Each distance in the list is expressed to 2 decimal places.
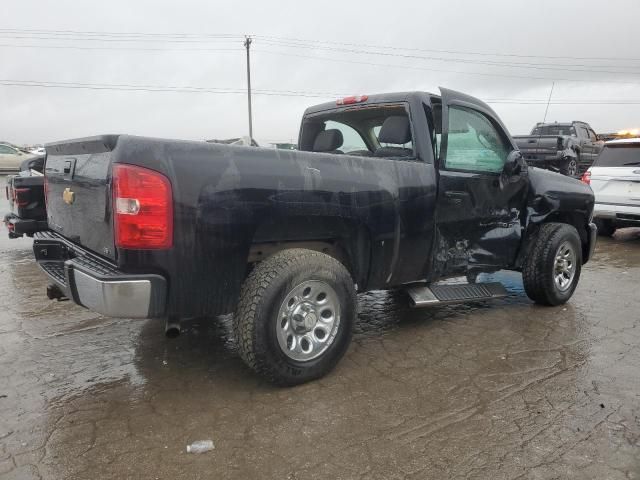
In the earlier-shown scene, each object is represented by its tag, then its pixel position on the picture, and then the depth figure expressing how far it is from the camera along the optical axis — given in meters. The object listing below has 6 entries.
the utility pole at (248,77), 35.22
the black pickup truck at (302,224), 2.69
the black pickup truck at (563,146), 14.50
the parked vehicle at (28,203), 5.41
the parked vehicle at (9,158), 22.50
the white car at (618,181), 8.30
